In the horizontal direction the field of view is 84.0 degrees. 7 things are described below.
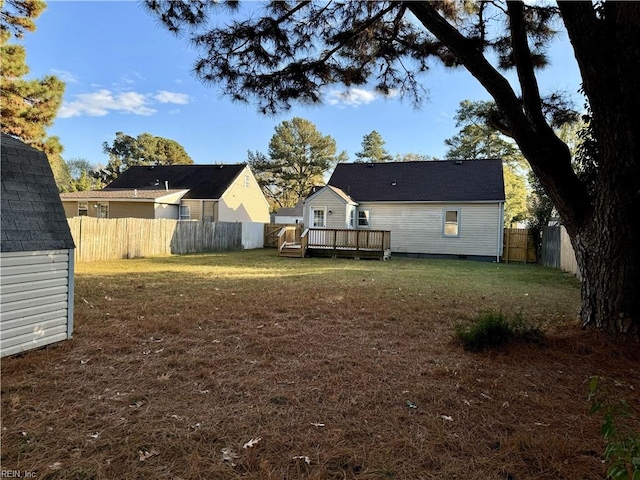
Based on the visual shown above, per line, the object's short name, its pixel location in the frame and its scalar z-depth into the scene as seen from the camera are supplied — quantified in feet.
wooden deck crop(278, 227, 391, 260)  50.39
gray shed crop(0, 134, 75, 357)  11.17
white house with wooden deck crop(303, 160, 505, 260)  54.80
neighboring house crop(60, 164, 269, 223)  65.72
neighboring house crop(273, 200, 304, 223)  116.78
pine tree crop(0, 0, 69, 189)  30.22
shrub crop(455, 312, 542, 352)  13.30
